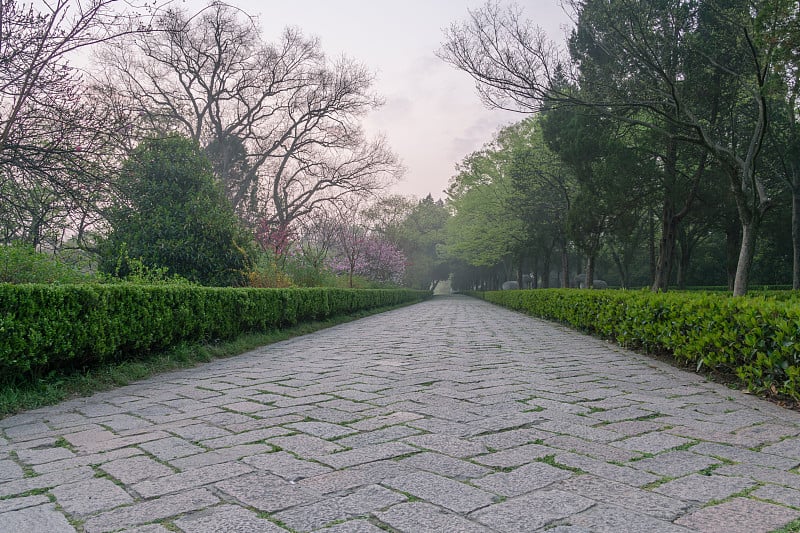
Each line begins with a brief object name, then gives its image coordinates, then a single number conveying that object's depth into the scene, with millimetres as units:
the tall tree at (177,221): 10992
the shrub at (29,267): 6098
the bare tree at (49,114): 5723
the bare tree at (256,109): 22422
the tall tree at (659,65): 9703
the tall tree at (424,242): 53344
